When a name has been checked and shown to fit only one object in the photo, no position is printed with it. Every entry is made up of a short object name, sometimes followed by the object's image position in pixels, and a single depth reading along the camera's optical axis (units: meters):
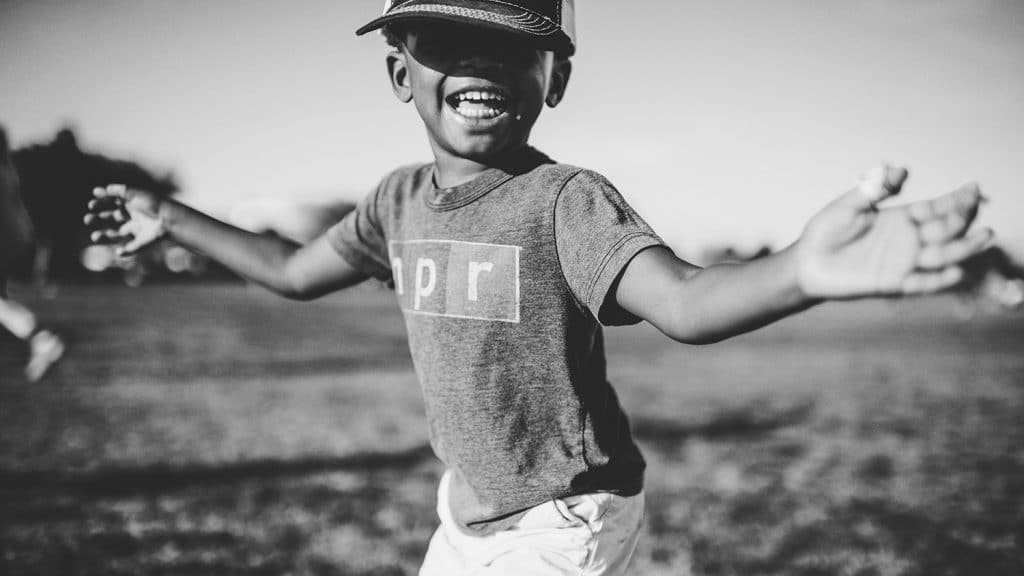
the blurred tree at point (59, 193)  34.78
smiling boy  1.68
